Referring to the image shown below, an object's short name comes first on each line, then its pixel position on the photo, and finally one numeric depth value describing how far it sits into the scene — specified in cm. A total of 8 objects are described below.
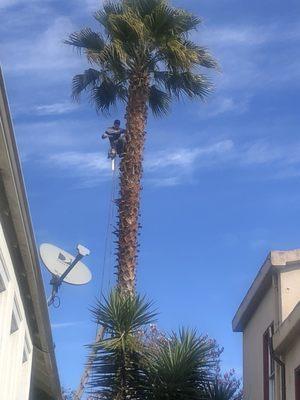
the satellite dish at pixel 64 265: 1277
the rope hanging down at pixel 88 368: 1272
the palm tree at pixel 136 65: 1527
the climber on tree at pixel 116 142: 1553
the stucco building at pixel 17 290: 618
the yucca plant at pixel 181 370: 1245
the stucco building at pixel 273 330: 1141
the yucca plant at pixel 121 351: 1255
